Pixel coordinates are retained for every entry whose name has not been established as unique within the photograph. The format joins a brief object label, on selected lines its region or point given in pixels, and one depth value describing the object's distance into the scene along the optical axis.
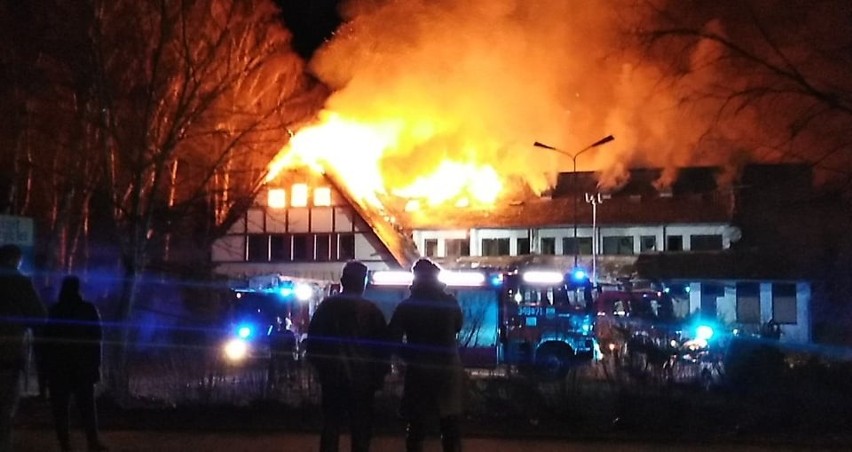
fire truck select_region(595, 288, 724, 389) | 12.85
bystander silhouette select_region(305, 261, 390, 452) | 7.80
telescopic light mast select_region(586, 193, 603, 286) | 38.84
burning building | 40.78
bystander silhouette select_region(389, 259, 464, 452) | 7.93
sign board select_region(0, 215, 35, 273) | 12.06
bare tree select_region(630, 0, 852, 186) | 14.84
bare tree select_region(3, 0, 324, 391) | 14.86
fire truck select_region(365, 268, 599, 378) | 20.38
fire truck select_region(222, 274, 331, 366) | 23.47
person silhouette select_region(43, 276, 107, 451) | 9.39
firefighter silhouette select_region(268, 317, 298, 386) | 13.15
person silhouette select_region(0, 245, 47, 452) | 8.09
